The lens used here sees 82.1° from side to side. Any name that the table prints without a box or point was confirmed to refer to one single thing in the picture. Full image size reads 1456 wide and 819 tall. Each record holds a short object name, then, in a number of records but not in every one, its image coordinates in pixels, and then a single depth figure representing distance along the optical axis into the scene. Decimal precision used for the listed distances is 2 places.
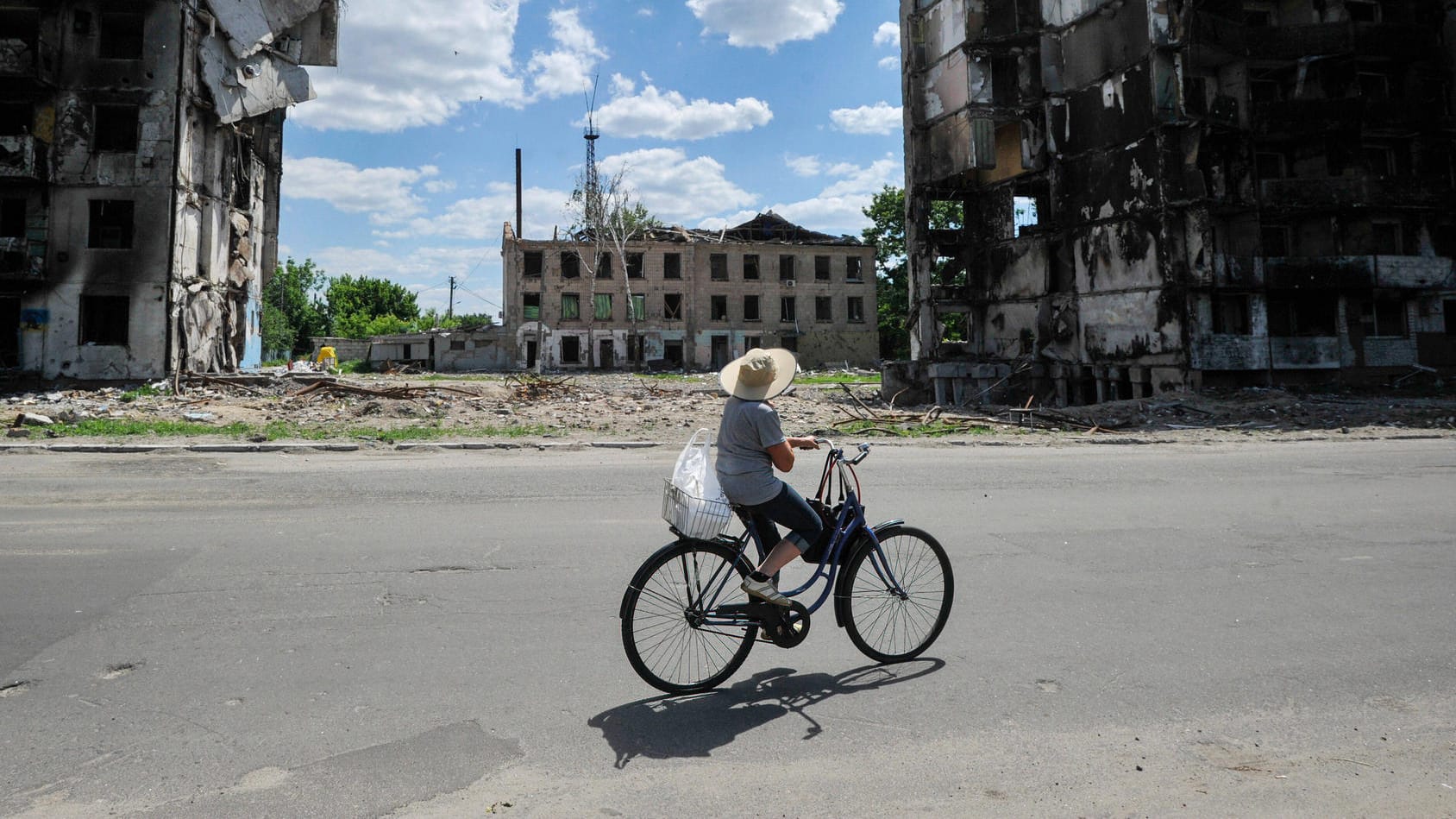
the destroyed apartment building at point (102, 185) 26.41
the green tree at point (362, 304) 83.44
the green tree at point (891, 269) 58.28
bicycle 4.14
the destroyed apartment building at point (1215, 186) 29.30
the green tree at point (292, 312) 71.44
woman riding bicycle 4.15
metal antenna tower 55.72
